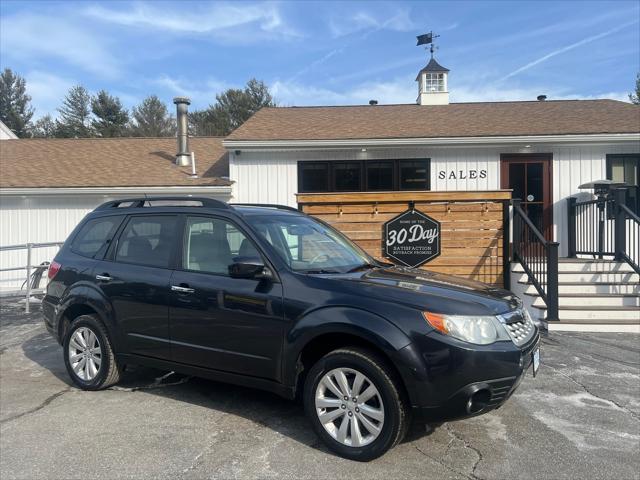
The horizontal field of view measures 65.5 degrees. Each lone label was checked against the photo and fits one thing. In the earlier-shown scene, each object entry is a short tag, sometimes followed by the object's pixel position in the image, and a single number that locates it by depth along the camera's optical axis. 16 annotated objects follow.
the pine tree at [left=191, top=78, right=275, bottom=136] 39.27
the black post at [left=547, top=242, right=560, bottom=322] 7.42
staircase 7.47
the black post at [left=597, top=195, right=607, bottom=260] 9.29
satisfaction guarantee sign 8.71
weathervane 17.20
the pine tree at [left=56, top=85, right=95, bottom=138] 40.91
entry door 11.02
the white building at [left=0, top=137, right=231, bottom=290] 11.88
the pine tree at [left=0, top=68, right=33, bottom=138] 43.19
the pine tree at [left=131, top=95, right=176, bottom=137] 42.94
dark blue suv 3.20
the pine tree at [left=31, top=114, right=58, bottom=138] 41.69
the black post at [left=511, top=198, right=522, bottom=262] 8.76
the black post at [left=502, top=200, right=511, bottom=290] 8.67
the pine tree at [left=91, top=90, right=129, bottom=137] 40.09
